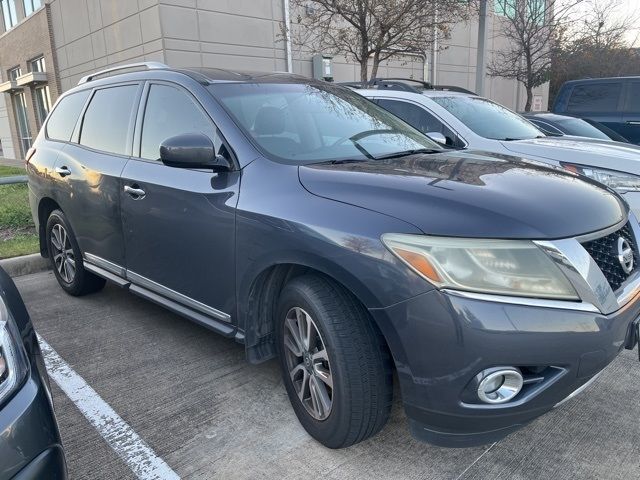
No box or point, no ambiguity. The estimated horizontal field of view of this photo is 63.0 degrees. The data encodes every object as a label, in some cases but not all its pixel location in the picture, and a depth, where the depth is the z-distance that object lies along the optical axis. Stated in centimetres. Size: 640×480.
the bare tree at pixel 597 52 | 1967
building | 1362
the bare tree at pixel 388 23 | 977
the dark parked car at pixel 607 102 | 946
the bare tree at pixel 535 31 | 1620
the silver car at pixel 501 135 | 468
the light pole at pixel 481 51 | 1123
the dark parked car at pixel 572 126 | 763
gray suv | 187
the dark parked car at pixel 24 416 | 145
